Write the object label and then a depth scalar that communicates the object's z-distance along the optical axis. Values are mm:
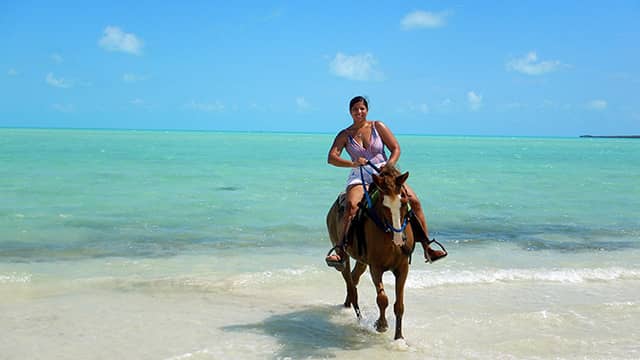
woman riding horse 7898
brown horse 6922
